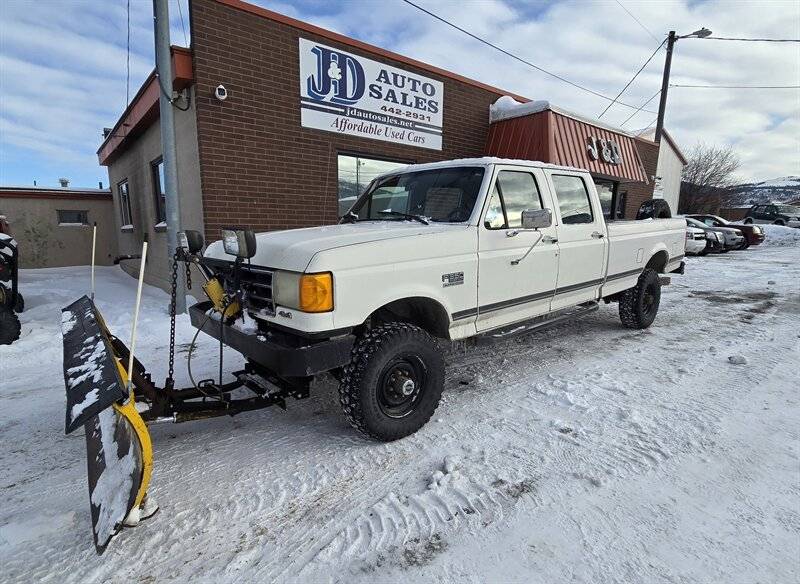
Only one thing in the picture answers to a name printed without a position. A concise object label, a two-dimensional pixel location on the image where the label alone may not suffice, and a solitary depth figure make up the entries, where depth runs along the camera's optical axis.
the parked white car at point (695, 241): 15.60
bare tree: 36.19
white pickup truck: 2.72
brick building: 6.38
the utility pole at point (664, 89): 18.27
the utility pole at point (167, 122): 5.97
